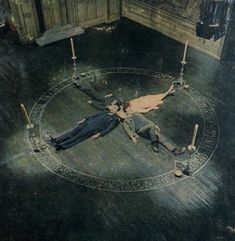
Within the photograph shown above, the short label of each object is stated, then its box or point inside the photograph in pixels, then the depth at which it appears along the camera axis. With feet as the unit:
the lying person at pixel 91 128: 29.58
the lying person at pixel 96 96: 33.71
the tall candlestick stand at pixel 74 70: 38.49
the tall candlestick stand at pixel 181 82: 36.68
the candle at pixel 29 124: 31.44
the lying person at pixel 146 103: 32.50
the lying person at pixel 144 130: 28.94
